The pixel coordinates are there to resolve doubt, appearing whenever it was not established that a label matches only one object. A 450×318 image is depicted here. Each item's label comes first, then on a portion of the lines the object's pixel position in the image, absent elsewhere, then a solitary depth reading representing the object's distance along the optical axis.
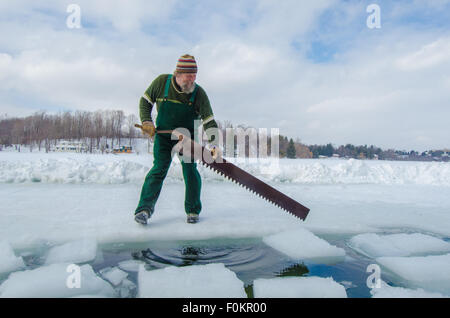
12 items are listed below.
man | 2.86
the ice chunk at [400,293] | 1.53
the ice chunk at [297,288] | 1.54
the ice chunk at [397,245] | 2.41
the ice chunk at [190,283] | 1.52
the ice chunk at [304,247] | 2.24
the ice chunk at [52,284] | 1.51
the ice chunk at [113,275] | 1.75
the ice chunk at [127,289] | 1.58
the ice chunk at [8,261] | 1.83
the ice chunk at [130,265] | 1.93
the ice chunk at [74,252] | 2.02
